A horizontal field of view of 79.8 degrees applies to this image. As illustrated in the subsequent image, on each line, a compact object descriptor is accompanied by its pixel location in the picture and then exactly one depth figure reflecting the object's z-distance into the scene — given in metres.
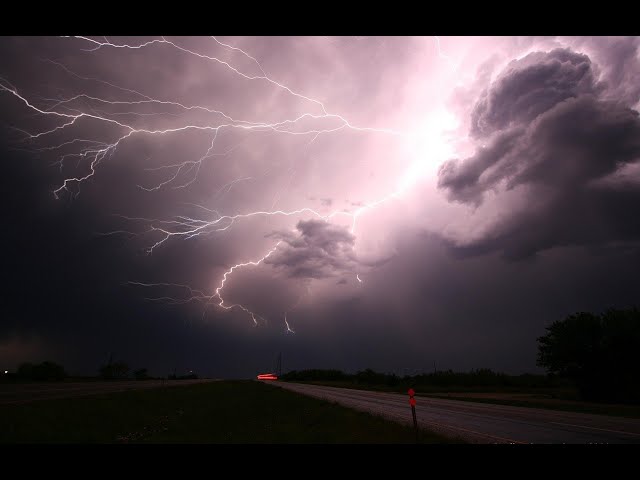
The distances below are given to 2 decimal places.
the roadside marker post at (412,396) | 10.19
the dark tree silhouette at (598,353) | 27.75
